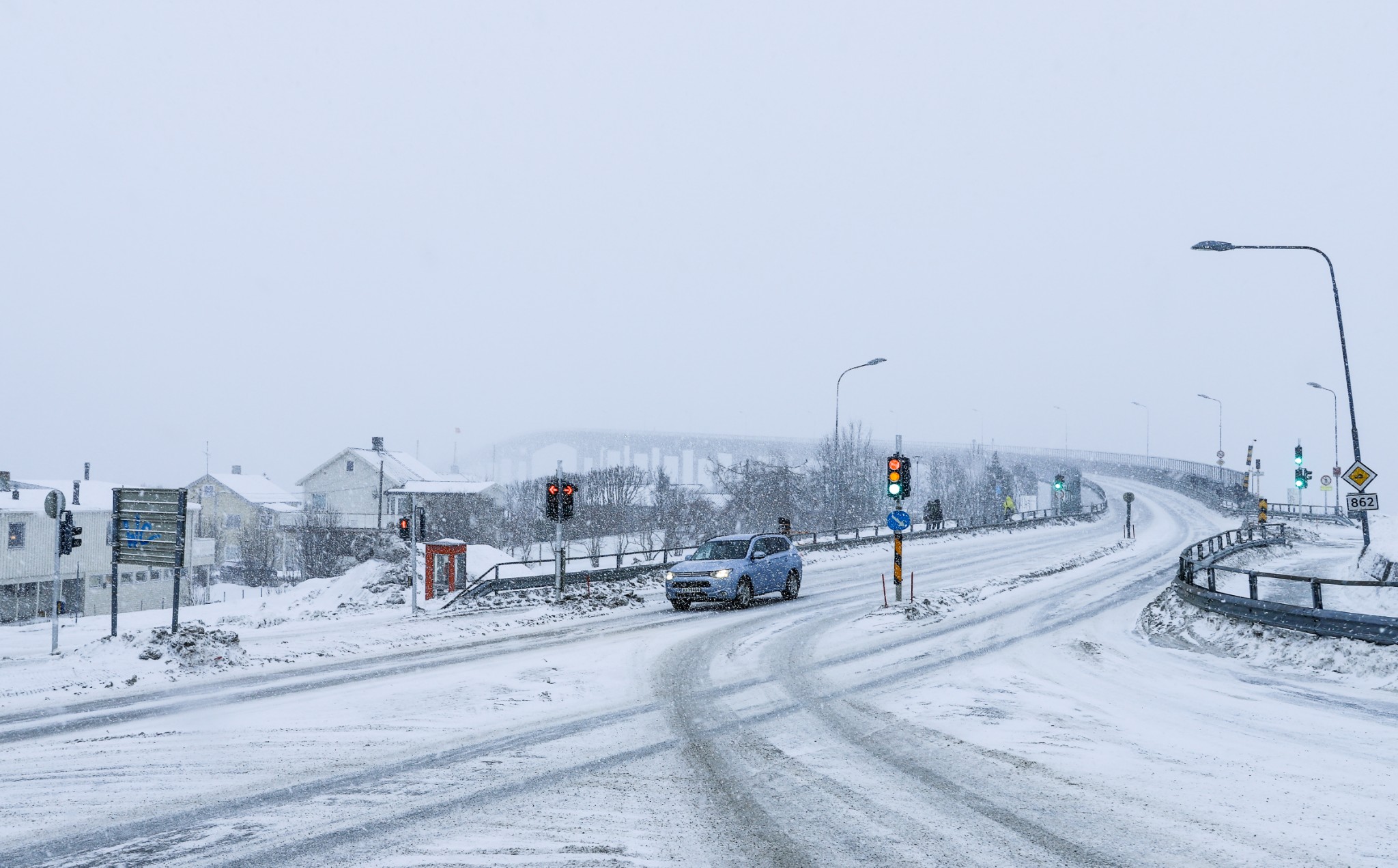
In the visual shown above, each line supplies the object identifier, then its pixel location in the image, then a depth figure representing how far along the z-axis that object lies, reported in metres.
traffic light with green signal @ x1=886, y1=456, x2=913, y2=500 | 22.05
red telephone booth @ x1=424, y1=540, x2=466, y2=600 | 27.05
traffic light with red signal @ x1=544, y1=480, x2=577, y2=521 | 22.80
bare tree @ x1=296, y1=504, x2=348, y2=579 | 62.62
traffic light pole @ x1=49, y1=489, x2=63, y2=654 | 14.88
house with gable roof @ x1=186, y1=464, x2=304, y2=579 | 74.62
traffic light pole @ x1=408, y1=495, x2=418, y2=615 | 22.14
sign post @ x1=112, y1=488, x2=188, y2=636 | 17.02
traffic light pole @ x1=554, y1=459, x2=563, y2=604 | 23.22
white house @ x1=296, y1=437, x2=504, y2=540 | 67.31
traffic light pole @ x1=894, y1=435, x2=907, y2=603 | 21.80
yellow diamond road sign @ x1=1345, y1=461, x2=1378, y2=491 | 24.08
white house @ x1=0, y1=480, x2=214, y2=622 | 47.88
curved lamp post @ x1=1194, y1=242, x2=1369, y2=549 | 20.33
